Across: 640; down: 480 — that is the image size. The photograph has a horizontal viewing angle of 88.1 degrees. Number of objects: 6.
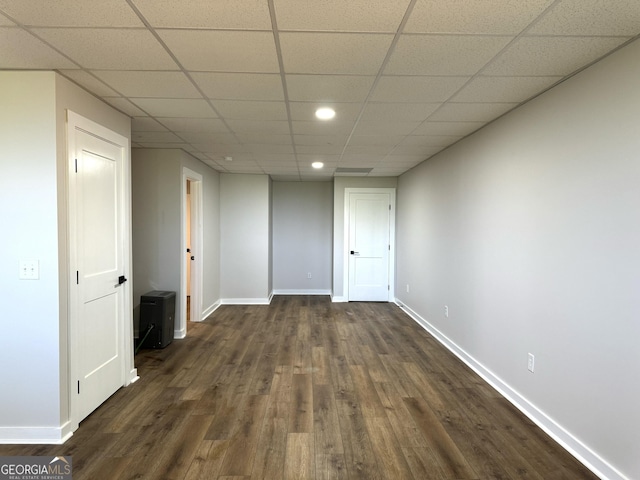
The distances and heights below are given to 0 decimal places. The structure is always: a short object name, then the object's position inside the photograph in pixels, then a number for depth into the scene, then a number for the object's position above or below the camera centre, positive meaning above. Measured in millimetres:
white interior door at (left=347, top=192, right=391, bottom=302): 6289 -295
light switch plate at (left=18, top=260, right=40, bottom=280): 2141 -257
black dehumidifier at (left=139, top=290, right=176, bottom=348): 3826 -1033
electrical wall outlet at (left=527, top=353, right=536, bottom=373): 2459 -981
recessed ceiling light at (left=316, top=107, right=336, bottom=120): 2693 +988
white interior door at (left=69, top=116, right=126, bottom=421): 2348 -294
